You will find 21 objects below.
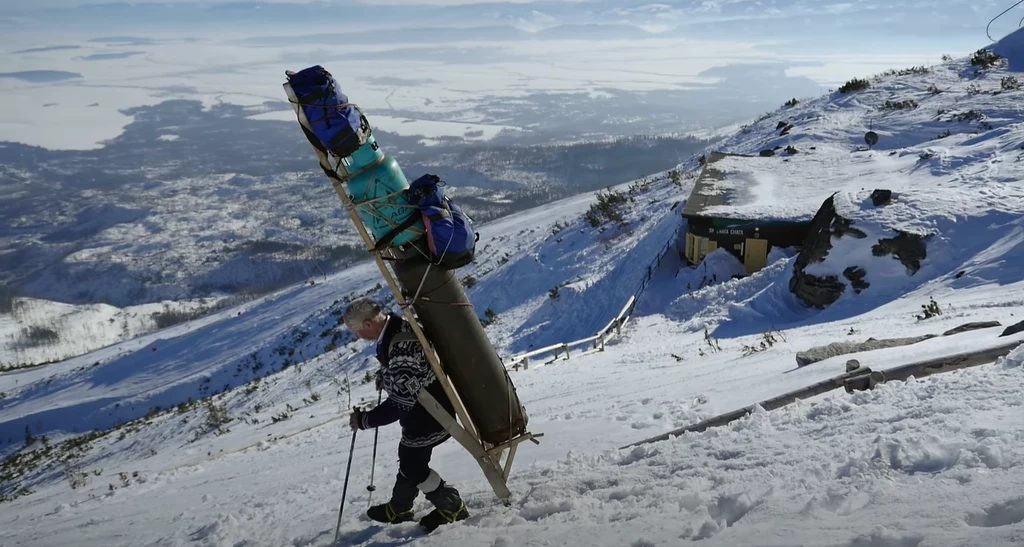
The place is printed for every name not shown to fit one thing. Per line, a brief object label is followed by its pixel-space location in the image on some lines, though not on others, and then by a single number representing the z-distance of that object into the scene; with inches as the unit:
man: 207.9
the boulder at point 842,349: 331.6
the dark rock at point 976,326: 362.6
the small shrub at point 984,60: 1647.4
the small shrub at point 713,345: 527.8
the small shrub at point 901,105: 1395.2
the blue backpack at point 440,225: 205.0
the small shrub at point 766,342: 448.8
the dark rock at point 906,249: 666.2
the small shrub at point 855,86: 1674.5
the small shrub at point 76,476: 464.4
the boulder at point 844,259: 673.6
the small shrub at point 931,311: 488.4
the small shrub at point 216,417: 808.9
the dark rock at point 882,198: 737.6
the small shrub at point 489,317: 1030.4
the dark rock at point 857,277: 673.0
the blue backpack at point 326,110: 201.5
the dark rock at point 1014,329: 293.8
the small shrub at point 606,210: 1299.0
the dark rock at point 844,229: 711.7
